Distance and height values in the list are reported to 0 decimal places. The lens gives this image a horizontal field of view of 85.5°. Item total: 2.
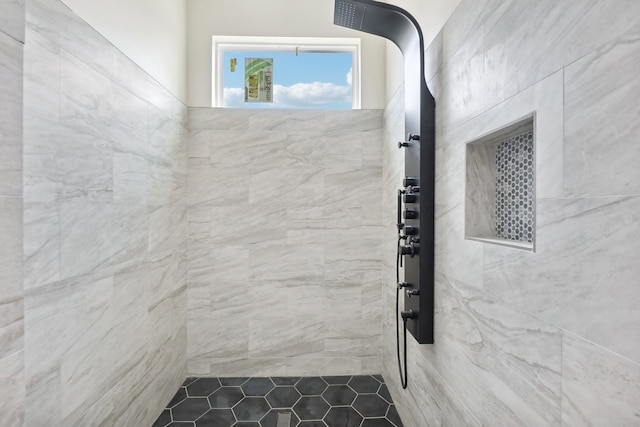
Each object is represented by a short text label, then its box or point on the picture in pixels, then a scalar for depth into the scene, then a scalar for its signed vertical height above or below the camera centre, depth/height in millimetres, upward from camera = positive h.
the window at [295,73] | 2656 +1089
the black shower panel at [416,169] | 1507 +197
